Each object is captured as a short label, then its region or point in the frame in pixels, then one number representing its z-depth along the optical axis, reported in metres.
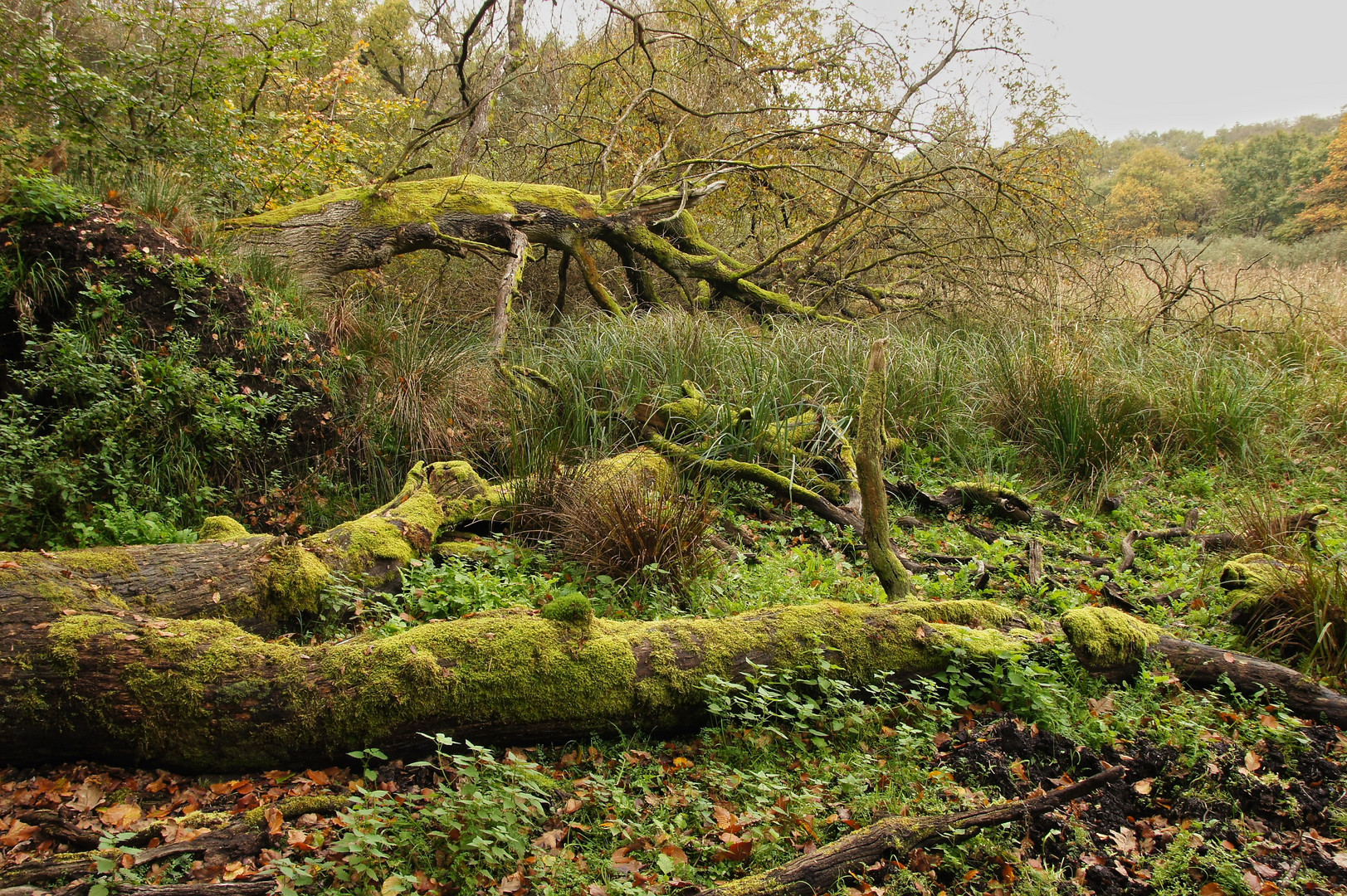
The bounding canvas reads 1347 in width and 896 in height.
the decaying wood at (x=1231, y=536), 4.67
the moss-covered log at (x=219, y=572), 2.78
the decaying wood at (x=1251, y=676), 3.11
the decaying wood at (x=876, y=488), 3.58
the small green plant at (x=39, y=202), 4.66
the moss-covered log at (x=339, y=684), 2.52
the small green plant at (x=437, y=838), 1.99
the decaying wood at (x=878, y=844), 2.11
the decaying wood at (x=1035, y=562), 4.36
